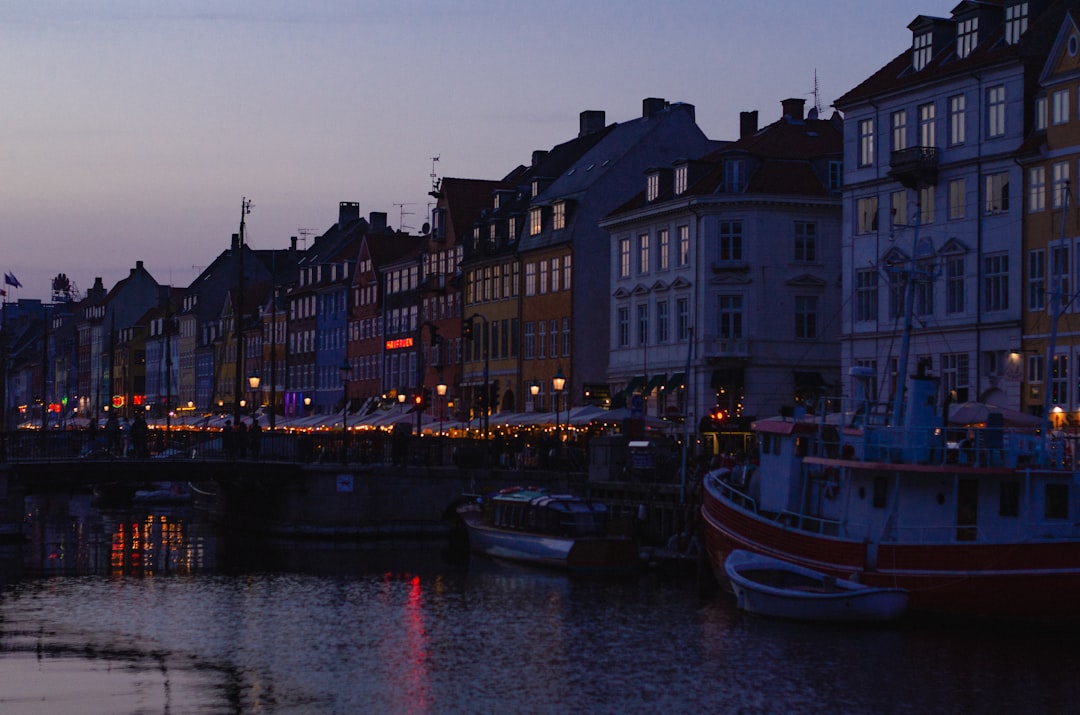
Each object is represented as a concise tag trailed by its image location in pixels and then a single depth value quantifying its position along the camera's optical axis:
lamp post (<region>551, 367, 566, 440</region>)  71.25
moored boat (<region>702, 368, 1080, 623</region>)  44.75
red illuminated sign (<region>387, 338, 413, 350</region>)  118.88
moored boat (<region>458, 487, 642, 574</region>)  59.97
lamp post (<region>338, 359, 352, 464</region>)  76.31
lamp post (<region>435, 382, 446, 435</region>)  80.75
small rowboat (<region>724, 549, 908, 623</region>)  46.22
